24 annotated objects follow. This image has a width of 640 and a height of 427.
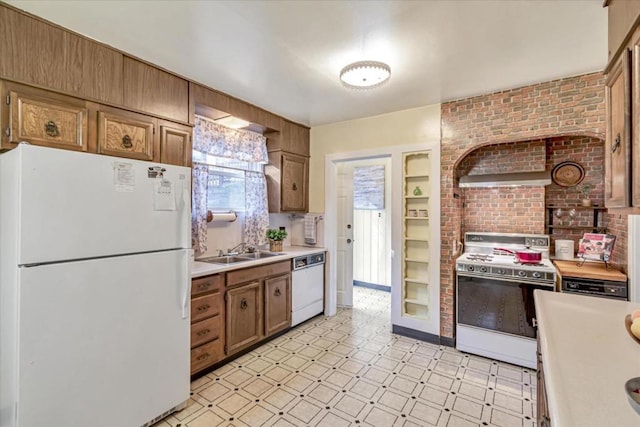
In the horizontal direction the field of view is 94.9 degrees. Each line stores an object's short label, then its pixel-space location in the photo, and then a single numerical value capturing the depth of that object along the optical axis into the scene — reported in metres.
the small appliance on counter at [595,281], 2.25
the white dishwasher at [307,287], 3.50
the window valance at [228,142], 2.92
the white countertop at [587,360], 0.80
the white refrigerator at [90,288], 1.41
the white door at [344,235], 4.40
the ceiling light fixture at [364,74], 2.01
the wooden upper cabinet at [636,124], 1.04
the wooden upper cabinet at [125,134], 2.04
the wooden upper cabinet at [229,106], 2.62
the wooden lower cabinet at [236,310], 2.45
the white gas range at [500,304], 2.62
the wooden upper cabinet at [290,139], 3.66
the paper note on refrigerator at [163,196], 1.88
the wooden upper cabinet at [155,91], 2.17
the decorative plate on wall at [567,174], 3.10
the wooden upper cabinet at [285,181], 3.68
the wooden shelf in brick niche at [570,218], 3.01
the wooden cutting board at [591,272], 2.27
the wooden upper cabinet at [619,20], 1.09
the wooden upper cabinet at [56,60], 1.65
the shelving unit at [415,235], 3.34
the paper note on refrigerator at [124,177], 1.70
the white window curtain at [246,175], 2.89
